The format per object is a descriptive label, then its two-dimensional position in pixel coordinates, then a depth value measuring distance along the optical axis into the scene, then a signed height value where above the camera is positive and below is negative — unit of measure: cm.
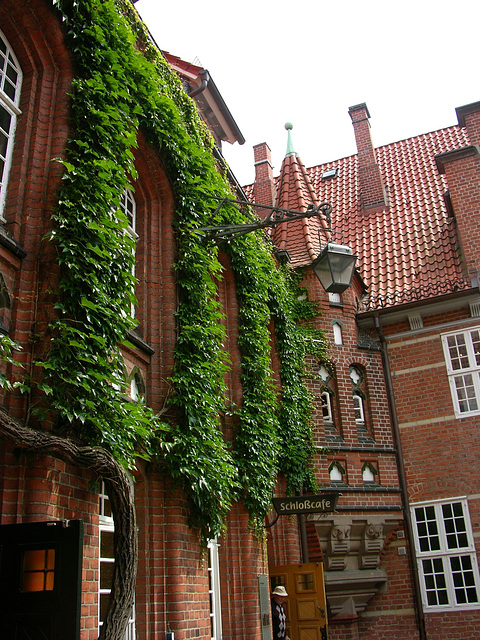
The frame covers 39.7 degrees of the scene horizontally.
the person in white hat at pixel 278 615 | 1073 -35
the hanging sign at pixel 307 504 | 1059 +128
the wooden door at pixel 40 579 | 480 +17
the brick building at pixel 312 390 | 582 +294
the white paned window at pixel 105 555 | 659 +43
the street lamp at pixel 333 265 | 880 +399
